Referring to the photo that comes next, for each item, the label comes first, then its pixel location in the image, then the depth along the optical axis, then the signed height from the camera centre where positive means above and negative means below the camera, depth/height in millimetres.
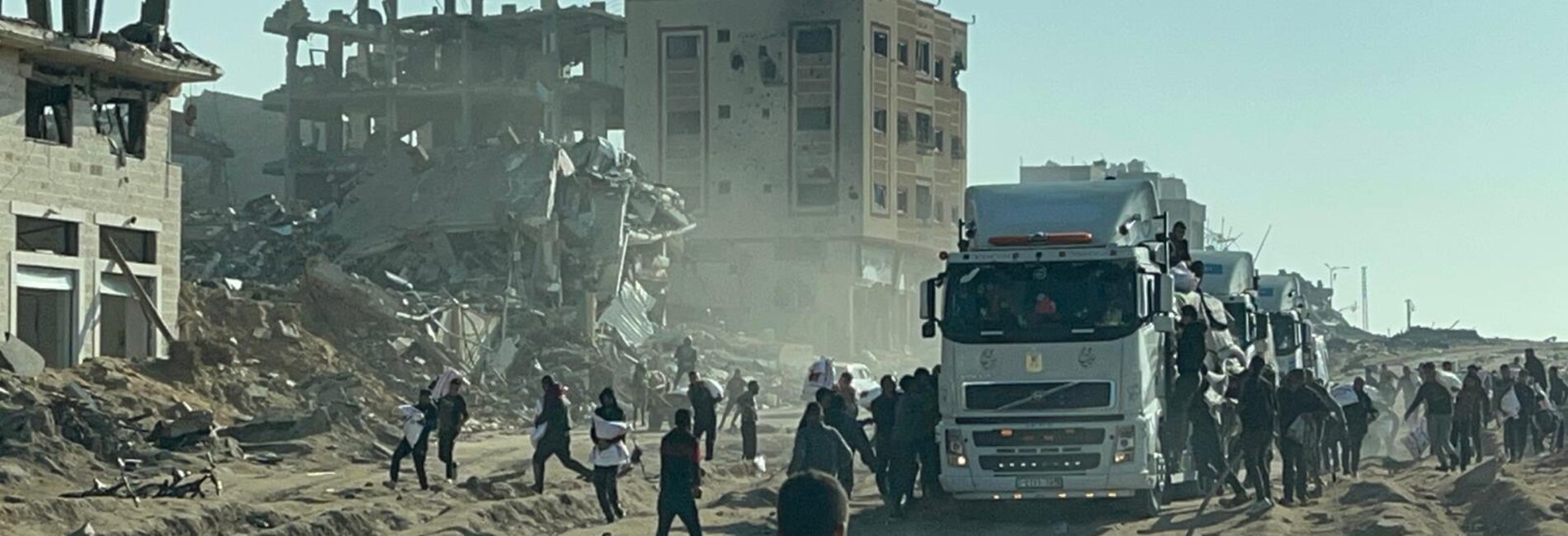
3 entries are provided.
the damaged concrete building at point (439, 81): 83938 +9224
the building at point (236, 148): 84312 +7078
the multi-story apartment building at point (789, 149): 83938 +6619
